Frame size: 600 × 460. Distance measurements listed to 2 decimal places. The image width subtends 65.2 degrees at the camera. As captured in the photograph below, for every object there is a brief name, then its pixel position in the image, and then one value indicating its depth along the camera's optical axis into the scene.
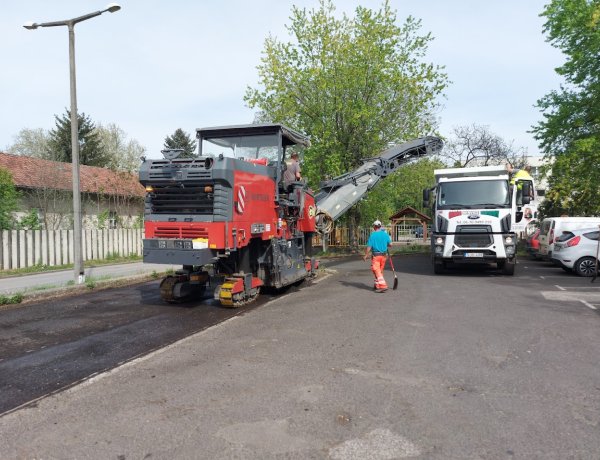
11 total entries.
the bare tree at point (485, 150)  35.91
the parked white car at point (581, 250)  13.87
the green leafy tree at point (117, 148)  45.03
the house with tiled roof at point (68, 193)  23.05
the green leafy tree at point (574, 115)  21.00
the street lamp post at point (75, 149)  11.58
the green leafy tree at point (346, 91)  21.44
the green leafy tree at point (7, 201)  16.38
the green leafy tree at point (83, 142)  39.31
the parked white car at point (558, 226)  16.25
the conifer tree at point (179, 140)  52.31
